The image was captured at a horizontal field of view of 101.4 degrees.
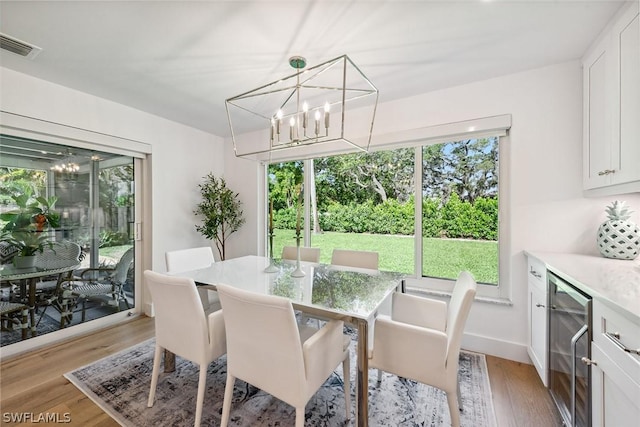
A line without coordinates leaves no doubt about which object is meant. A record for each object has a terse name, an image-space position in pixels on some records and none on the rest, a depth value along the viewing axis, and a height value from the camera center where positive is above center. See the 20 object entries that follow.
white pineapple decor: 1.75 -0.15
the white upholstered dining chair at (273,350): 1.18 -0.68
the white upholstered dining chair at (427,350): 1.29 -0.71
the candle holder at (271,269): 2.24 -0.50
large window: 2.59 +0.06
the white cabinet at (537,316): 1.81 -0.78
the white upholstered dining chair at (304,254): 2.83 -0.47
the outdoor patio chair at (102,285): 2.83 -0.84
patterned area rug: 1.61 -1.28
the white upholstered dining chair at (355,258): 2.51 -0.46
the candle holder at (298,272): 2.06 -0.49
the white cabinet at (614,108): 1.46 +0.66
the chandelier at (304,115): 2.25 +1.20
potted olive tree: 3.73 +0.01
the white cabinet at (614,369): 0.90 -0.60
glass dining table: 1.32 -0.51
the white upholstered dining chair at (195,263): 2.29 -0.50
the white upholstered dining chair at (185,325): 1.49 -0.69
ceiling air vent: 1.79 +1.17
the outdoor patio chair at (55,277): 2.59 -0.69
